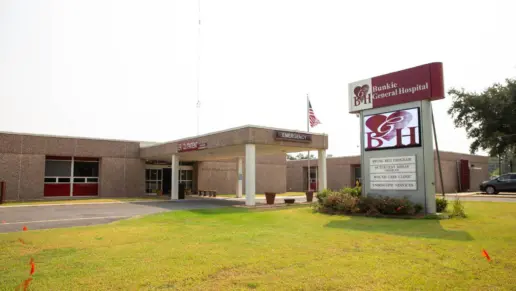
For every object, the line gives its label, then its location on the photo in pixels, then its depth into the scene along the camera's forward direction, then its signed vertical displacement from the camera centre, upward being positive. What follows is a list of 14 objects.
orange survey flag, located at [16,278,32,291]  5.25 -1.60
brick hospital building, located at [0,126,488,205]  22.20 +1.11
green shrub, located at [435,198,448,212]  15.28 -1.21
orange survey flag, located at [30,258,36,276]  6.06 -1.59
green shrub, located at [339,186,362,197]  17.88 -0.72
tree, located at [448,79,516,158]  35.88 +6.32
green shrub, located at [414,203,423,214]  14.44 -1.26
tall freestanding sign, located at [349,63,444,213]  14.75 +1.97
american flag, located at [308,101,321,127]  26.52 +4.37
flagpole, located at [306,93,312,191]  27.09 +5.09
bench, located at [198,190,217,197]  31.85 -1.48
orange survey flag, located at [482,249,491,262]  6.84 -1.54
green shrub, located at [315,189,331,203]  17.79 -0.90
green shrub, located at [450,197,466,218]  14.30 -1.38
